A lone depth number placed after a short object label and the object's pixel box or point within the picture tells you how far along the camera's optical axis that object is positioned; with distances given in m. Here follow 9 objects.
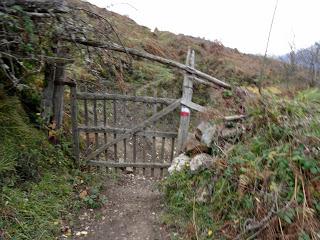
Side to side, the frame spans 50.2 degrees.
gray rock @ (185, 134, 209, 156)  4.71
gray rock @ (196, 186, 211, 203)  3.89
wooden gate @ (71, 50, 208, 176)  5.38
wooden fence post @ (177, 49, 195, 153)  5.43
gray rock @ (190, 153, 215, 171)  4.13
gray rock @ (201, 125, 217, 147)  4.62
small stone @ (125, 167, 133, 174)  5.91
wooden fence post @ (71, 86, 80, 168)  5.33
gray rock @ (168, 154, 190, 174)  4.64
